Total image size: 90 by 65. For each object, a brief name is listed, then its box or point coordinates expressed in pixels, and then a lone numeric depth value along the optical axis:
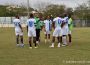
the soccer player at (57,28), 21.86
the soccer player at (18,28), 22.31
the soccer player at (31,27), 21.06
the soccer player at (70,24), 23.56
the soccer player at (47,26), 25.77
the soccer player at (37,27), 23.29
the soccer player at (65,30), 22.63
